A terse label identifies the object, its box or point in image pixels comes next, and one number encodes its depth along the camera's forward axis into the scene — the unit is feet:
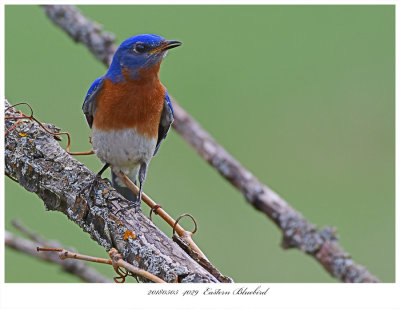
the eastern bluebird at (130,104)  24.72
